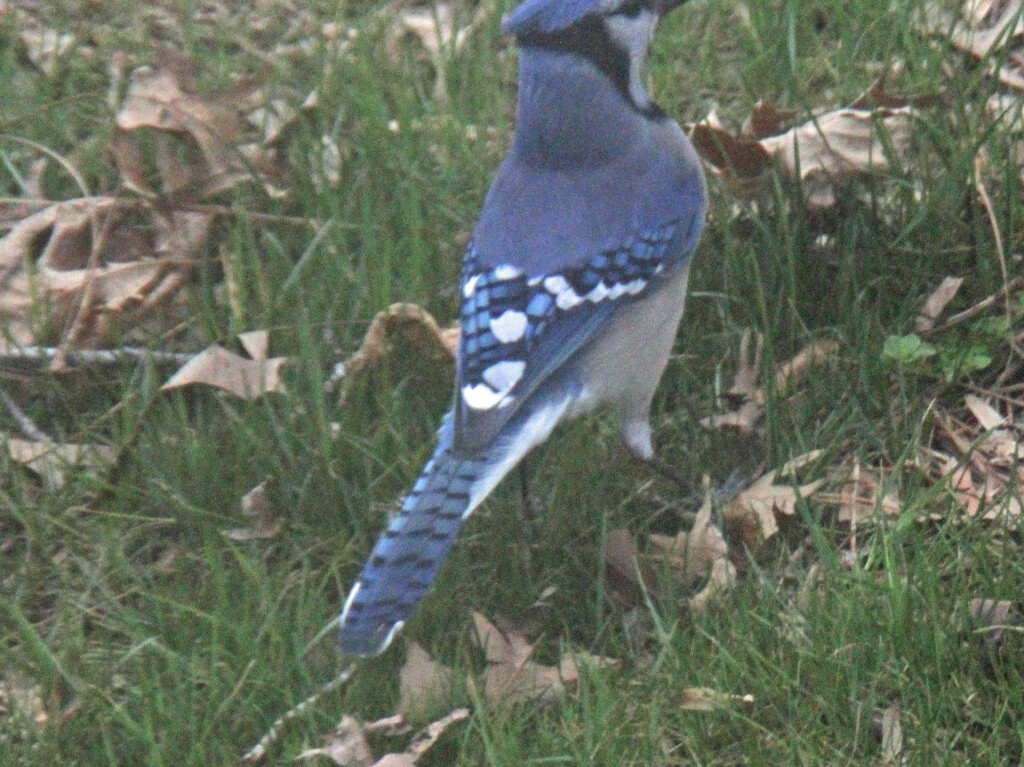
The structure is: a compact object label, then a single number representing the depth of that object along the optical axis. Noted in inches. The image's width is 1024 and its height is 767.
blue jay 249.9
